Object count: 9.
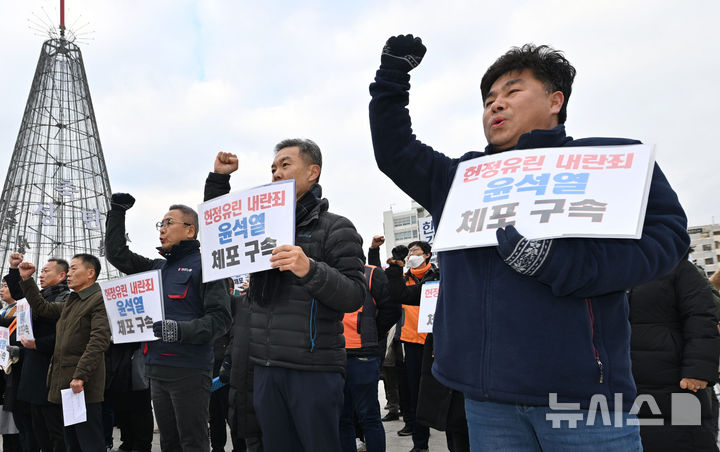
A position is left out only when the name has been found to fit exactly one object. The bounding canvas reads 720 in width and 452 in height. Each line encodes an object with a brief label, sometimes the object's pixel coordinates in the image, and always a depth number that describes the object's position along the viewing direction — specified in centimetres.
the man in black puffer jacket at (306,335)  249
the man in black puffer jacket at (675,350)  308
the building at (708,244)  10358
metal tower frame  2509
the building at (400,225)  9906
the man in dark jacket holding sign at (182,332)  363
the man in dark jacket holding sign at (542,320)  141
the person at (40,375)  484
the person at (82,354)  422
